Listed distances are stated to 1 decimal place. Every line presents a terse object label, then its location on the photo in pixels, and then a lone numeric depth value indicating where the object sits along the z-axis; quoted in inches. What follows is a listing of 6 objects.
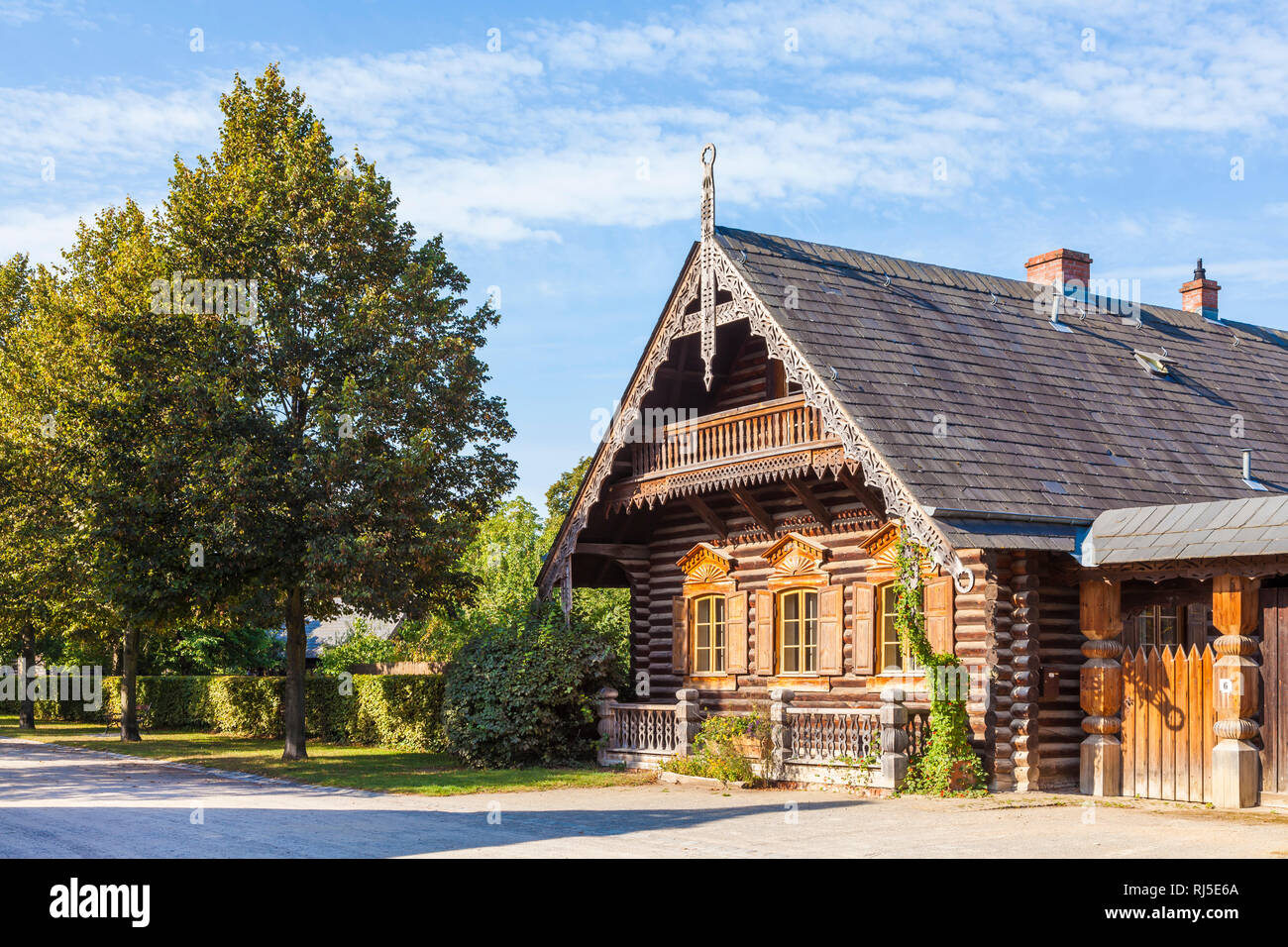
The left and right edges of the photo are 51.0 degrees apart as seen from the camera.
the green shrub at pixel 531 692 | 956.0
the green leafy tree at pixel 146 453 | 1002.7
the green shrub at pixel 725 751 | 794.2
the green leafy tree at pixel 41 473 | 1267.2
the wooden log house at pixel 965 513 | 685.9
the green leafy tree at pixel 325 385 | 998.4
